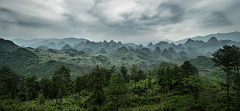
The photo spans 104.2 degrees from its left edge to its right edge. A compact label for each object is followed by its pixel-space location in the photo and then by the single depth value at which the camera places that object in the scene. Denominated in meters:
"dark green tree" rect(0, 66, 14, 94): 30.70
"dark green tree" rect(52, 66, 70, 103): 29.23
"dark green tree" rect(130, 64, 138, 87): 38.78
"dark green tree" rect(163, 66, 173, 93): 37.11
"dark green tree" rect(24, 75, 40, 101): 35.39
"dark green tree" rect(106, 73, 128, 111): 27.27
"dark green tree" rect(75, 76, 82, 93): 51.79
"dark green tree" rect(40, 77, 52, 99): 37.06
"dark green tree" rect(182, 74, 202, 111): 22.33
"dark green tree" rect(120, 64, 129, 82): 55.79
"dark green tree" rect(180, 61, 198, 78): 31.74
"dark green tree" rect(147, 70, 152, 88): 40.79
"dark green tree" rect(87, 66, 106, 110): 24.28
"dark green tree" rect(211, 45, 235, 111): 17.61
